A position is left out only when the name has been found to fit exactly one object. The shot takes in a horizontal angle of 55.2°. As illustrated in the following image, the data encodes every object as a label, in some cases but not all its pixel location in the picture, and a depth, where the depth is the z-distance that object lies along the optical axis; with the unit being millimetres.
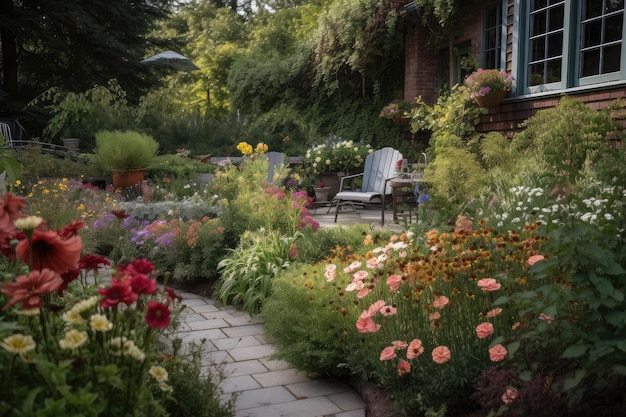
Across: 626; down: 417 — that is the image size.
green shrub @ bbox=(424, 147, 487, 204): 5262
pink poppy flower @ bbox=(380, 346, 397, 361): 2158
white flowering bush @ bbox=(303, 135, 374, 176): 9281
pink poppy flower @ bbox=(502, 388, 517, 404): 1822
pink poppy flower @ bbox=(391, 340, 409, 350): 2170
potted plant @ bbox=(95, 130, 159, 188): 7742
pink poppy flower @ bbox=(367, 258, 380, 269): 2685
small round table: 6473
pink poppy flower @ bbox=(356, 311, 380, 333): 2309
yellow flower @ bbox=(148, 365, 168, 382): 1370
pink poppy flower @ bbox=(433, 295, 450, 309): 2182
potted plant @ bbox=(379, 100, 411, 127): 9797
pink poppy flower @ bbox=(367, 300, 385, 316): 2311
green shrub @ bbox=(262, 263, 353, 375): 2750
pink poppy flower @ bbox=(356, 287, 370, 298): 2471
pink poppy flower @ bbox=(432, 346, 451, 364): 2045
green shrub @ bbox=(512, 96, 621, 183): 4840
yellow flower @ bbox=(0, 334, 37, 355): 1146
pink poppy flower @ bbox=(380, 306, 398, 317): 2232
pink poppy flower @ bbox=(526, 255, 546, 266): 2156
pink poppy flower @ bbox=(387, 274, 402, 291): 2332
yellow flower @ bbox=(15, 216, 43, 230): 1248
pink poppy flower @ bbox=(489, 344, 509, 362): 1933
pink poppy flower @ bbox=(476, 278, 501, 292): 2123
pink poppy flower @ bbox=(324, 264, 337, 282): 2842
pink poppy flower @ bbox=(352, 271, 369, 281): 2570
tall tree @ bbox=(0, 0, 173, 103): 12344
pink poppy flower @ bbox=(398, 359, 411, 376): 2164
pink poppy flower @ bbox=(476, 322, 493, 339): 2028
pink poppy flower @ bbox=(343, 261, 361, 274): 2769
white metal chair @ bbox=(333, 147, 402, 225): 7215
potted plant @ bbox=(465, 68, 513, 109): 7172
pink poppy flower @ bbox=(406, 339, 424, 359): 2069
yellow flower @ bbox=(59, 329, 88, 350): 1214
